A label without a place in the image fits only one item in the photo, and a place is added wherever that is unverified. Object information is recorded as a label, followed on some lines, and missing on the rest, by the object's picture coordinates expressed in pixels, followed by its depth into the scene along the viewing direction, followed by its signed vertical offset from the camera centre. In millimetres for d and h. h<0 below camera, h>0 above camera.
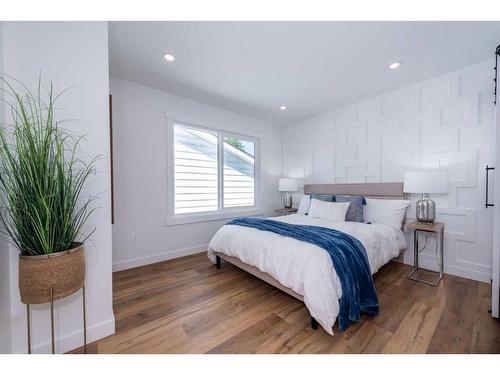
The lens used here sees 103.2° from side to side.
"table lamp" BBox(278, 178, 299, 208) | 4027 -66
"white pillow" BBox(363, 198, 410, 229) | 2625 -378
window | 3168 +235
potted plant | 998 -111
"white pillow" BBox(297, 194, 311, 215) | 3575 -387
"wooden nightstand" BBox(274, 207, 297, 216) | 3956 -538
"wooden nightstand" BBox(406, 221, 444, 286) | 2221 -923
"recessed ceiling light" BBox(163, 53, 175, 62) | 2123 +1383
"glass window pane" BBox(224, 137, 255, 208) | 3732 +143
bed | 1457 -686
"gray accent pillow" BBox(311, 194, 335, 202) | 3150 -228
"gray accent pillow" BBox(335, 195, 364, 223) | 2786 -374
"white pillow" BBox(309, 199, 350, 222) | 2783 -386
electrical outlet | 2721 -730
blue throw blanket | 1504 -692
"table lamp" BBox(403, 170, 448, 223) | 2225 -27
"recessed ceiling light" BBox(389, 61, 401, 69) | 2246 +1368
